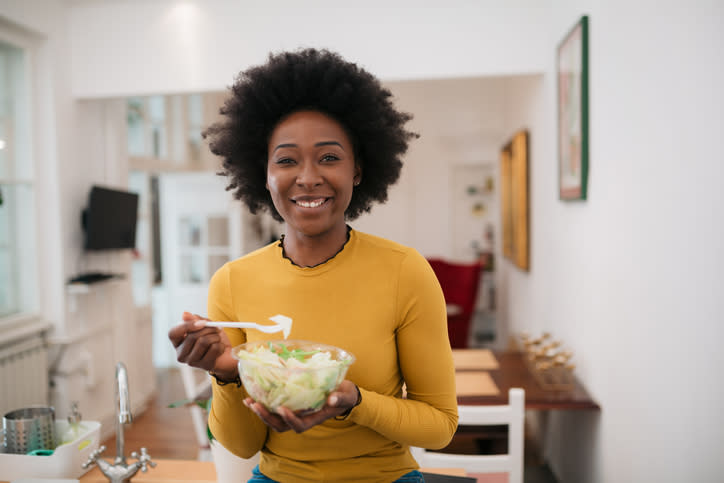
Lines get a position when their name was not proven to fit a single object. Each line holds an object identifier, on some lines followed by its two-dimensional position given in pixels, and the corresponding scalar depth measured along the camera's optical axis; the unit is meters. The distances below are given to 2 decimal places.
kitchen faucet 1.31
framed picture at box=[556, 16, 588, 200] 2.24
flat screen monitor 3.46
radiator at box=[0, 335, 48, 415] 2.88
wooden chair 1.76
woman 0.98
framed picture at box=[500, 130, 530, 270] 3.76
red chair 4.94
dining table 2.22
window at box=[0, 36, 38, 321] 3.11
